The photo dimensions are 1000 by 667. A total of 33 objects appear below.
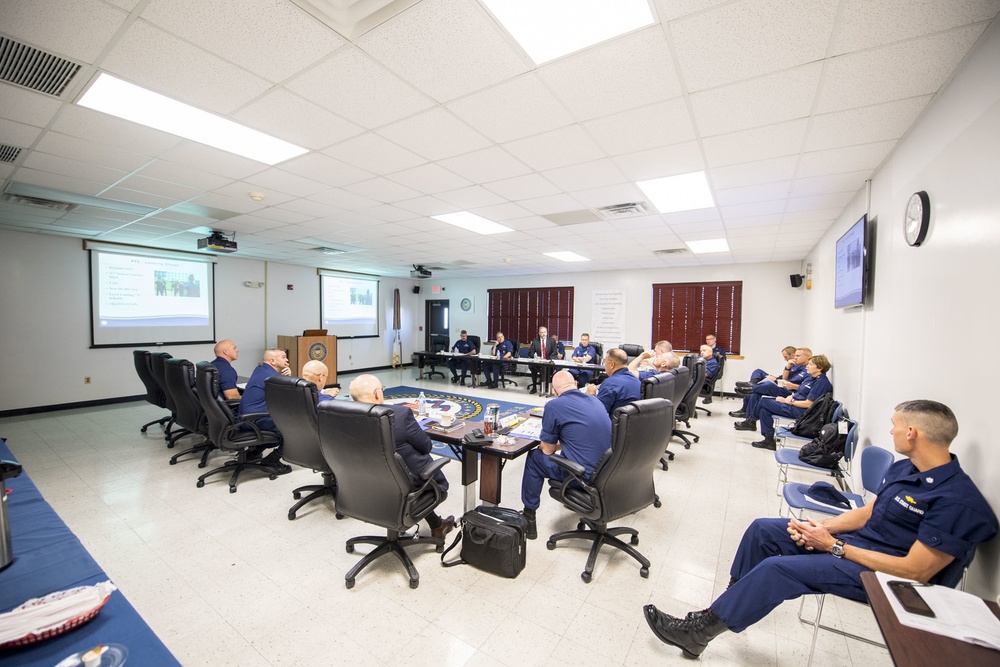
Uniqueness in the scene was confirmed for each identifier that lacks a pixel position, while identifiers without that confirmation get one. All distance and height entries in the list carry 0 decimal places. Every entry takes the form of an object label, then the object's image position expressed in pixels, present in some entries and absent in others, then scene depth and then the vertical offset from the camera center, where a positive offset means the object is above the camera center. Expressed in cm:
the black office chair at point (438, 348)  983 -76
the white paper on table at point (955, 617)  113 -89
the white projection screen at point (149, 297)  657 +32
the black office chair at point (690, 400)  497 -101
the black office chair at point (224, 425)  347 -101
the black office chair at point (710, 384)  709 -112
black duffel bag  237 -137
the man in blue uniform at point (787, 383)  538 -84
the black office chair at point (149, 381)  494 -87
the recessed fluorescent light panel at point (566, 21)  151 +122
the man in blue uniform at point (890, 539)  145 -91
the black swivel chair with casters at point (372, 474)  208 -90
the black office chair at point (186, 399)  379 -86
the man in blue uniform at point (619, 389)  349 -61
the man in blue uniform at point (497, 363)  864 -98
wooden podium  848 -76
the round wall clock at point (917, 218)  209 +61
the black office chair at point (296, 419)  289 -79
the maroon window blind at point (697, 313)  818 +21
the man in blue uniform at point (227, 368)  417 -57
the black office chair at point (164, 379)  435 -76
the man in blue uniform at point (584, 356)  793 -75
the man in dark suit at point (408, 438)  230 -73
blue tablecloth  117 -108
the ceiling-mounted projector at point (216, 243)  564 +107
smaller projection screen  1001 +34
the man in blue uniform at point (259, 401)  369 -81
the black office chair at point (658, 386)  362 -61
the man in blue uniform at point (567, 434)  255 -76
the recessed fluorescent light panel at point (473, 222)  471 +125
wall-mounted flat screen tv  313 +53
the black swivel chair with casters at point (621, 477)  225 -96
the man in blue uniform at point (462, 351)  920 -78
